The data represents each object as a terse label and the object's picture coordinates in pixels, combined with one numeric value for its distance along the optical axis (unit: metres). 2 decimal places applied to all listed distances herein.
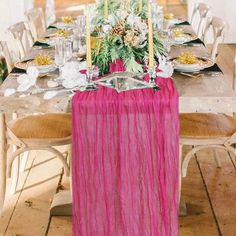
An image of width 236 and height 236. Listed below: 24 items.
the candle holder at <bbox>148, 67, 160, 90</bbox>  2.16
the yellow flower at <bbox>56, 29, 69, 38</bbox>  3.46
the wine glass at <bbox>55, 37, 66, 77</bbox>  2.48
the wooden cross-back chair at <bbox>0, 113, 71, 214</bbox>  2.56
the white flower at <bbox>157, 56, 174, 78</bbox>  2.30
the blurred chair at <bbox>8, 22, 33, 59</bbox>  3.49
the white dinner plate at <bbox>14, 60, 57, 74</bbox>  2.55
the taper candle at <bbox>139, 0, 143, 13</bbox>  2.91
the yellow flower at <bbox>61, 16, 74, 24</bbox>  3.98
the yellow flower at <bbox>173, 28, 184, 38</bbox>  3.42
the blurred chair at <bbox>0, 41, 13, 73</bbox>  2.93
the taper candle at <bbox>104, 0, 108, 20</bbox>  2.81
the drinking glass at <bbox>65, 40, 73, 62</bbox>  2.54
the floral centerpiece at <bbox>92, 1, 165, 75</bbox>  2.34
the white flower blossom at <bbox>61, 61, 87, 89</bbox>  2.21
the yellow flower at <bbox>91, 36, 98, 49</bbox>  2.50
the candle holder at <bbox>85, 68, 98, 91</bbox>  2.13
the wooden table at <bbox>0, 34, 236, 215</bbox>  2.11
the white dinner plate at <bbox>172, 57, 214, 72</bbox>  2.51
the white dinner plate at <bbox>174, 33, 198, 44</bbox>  3.32
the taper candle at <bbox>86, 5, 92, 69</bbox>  2.08
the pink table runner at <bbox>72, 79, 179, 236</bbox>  2.03
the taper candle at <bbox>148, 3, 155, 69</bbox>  2.11
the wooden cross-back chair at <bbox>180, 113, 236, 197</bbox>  2.56
